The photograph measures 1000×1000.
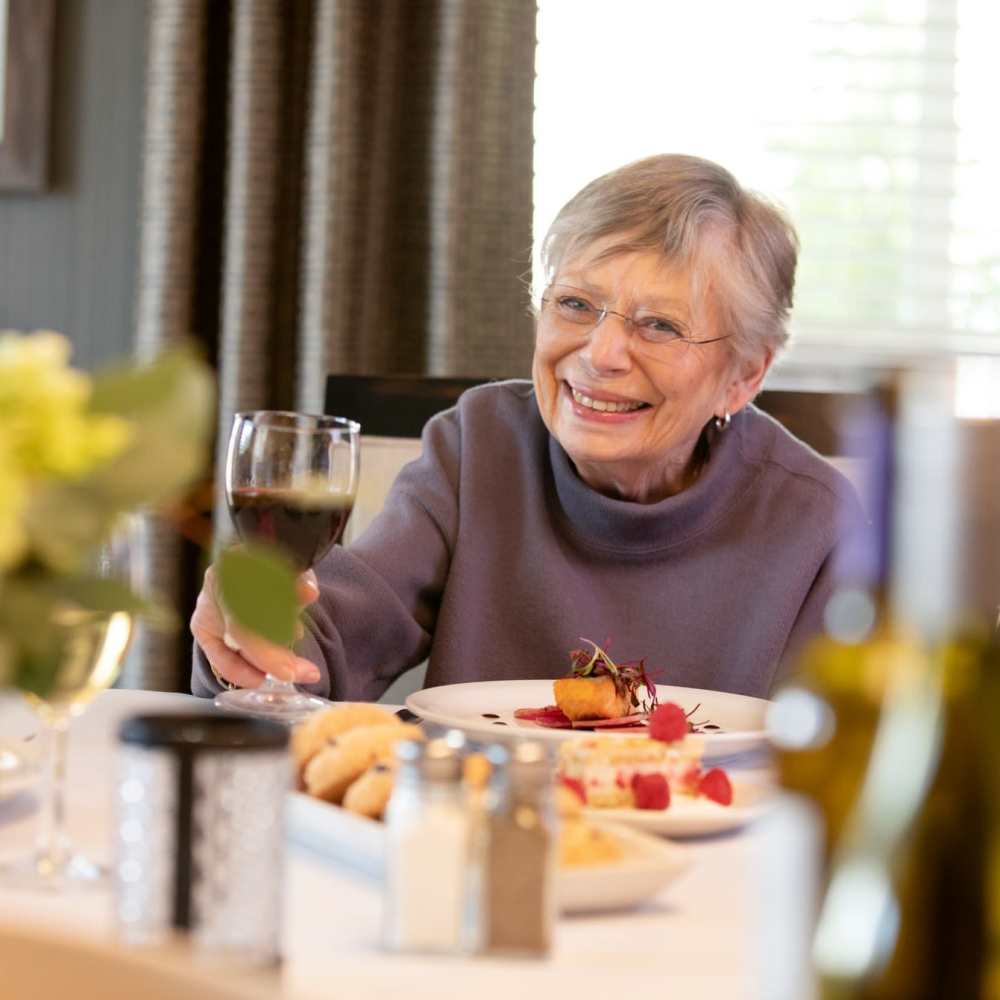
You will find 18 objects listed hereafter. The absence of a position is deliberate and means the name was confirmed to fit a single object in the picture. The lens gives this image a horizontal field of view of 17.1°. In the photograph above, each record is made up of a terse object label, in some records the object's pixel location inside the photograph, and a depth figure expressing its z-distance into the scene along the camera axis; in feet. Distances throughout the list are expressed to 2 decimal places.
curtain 8.43
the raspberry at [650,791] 5.04
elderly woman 6.93
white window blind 9.01
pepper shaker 4.32
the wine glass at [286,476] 5.72
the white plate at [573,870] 4.62
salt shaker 4.16
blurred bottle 3.18
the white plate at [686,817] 4.99
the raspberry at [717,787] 5.12
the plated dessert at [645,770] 5.05
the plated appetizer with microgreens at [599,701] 5.69
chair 7.50
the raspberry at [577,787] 5.03
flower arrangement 3.41
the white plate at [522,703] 5.78
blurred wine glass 4.59
